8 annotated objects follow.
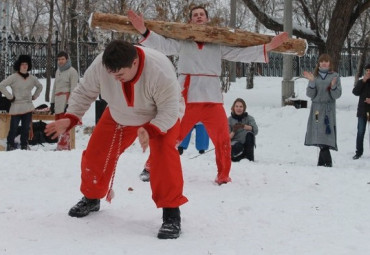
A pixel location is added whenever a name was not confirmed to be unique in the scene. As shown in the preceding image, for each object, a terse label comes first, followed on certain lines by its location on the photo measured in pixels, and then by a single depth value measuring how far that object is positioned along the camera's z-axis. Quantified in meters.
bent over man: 3.64
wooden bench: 10.37
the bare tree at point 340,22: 13.79
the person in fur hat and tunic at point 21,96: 9.76
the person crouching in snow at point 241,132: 8.07
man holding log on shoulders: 5.58
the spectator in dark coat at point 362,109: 9.41
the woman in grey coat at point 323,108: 7.47
